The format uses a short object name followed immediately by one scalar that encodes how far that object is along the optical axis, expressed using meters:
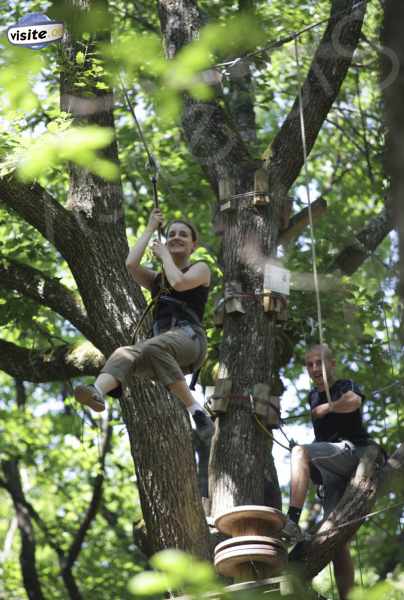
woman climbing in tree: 9.58
